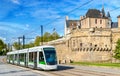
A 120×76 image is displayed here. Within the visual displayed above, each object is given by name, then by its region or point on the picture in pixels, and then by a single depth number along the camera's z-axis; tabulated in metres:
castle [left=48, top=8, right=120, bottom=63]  40.53
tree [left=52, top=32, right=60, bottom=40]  68.04
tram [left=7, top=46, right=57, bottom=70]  17.56
